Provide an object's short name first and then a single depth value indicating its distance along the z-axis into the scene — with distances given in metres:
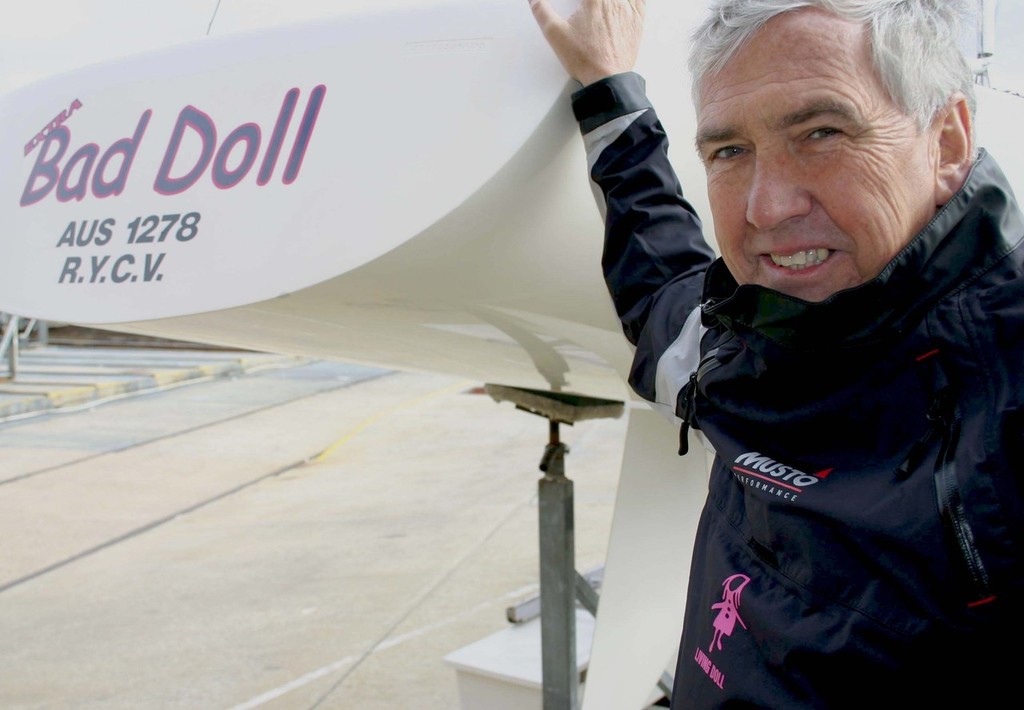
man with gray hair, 0.84
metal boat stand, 2.54
